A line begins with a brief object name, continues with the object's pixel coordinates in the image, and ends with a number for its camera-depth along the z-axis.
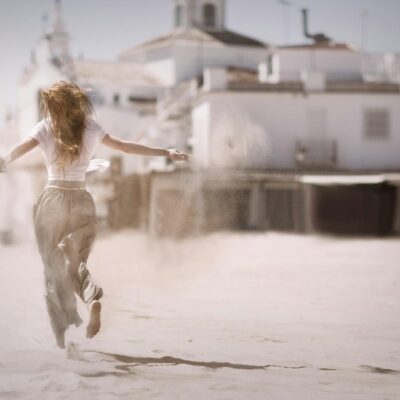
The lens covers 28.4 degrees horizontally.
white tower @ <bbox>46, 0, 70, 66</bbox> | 56.67
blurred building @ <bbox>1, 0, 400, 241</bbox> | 25.39
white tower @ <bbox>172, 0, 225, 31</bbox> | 58.62
